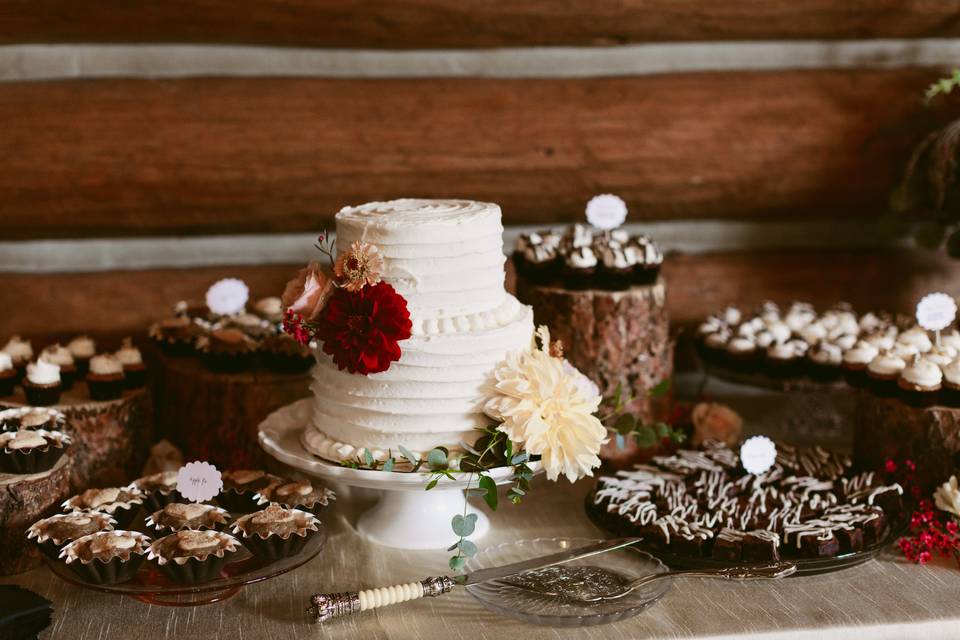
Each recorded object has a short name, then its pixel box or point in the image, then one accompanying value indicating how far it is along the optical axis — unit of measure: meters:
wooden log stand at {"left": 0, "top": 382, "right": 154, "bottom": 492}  1.65
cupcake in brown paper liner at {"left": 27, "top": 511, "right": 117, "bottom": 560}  1.30
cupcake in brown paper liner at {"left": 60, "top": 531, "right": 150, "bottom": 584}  1.23
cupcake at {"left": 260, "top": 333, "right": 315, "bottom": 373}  1.77
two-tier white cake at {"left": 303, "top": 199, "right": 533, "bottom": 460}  1.40
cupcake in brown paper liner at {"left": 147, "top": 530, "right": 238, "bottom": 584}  1.24
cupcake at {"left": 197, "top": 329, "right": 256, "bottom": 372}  1.75
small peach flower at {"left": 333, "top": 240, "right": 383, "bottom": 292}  1.37
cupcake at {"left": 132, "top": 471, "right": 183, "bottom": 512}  1.47
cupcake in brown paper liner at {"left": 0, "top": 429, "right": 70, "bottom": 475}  1.40
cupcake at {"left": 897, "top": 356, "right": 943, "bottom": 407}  1.56
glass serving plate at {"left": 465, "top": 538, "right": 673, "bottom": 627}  1.28
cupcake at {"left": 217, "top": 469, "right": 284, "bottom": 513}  1.47
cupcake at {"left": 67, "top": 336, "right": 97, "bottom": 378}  1.78
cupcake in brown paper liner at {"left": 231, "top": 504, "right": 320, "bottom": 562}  1.31
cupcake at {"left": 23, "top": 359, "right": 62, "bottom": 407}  1.62
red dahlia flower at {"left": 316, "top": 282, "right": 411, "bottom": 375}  1.35
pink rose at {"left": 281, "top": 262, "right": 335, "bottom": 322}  1.42
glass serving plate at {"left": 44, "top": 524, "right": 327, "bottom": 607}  1.25
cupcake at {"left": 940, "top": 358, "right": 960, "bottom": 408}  1.56
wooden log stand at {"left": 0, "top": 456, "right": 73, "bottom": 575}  1.39
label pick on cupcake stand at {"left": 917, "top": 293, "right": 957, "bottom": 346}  1.65
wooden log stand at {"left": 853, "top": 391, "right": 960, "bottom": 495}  1.57
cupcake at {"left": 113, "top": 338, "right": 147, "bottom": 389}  1.73
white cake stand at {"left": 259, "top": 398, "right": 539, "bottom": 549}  1.41
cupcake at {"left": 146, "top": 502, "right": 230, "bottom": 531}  1.35
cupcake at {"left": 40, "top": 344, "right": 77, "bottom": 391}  1.72
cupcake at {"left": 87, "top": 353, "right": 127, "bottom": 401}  1.68
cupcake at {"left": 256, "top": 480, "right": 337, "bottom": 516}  1.43
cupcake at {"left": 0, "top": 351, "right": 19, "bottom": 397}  1.68
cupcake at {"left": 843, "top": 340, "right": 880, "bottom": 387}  1.72
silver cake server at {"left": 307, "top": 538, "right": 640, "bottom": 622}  1.30
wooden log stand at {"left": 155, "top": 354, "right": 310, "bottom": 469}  1.77
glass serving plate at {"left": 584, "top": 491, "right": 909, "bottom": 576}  1.39
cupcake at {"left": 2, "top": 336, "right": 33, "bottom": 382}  1.73
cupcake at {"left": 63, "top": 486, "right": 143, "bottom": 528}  1.40
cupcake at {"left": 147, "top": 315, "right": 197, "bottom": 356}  1.85
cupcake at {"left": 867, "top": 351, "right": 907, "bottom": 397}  1.63
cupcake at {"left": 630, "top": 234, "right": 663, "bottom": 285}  1.79
